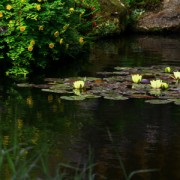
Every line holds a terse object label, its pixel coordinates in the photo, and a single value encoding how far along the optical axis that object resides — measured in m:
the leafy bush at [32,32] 10.50
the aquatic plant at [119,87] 8.69
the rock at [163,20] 20.23
